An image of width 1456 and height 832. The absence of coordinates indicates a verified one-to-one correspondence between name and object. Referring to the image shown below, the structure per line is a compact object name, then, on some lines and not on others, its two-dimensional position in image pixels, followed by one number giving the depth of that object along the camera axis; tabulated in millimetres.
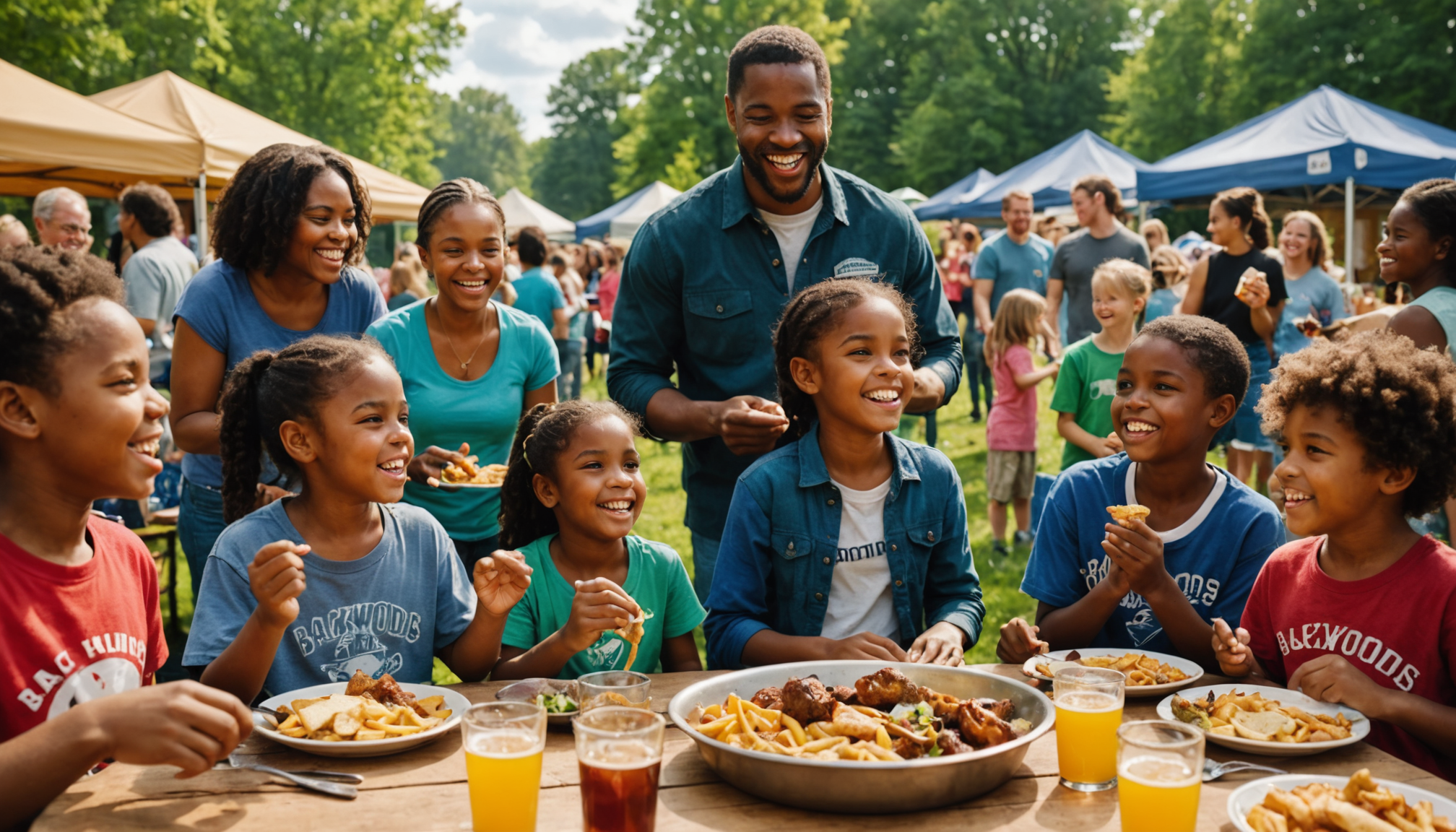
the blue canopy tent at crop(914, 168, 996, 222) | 24016
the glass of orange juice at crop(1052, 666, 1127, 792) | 1874
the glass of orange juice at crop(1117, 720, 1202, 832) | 1612
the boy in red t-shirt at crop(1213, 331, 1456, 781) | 2406
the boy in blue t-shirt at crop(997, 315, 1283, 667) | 2932
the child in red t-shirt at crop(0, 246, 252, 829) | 2059
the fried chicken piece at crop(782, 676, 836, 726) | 1961
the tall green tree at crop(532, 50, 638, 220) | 69625
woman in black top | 7453
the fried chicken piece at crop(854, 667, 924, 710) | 2020
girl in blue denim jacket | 2975
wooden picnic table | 1747
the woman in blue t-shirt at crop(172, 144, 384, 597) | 3475
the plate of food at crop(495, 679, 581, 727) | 2189
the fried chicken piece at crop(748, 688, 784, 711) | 2043
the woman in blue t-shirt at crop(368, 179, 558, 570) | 3752
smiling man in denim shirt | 3455
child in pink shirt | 6930
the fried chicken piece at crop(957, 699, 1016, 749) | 1833
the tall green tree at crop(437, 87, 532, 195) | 115500
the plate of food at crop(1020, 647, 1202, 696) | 2340
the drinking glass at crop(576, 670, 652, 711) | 2051
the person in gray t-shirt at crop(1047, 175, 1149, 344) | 8508
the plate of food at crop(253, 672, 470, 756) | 1982
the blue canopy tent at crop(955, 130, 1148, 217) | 20391
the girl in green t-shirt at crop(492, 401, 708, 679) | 3086
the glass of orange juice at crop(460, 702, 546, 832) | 1721
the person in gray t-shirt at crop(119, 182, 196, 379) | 6969
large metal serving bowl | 1680
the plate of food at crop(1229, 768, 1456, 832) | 1624
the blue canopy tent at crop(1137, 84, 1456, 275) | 12961
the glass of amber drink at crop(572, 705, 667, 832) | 1648
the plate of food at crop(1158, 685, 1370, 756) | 2002
